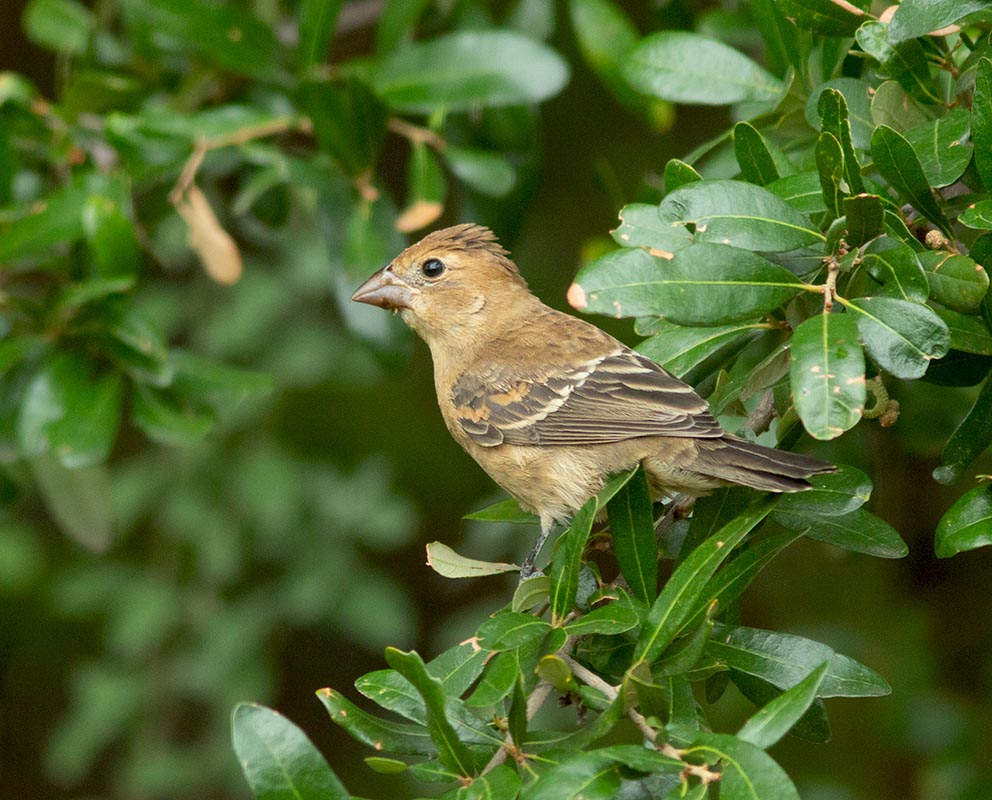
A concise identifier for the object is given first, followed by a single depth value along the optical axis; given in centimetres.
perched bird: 547
